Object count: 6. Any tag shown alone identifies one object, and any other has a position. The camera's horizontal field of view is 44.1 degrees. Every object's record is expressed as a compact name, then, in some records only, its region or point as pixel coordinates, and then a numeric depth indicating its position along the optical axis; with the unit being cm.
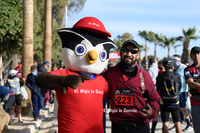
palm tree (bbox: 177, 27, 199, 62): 3100
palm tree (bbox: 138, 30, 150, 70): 4491
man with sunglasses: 337
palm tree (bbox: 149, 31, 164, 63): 4241
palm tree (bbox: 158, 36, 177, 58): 4028
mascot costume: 321
